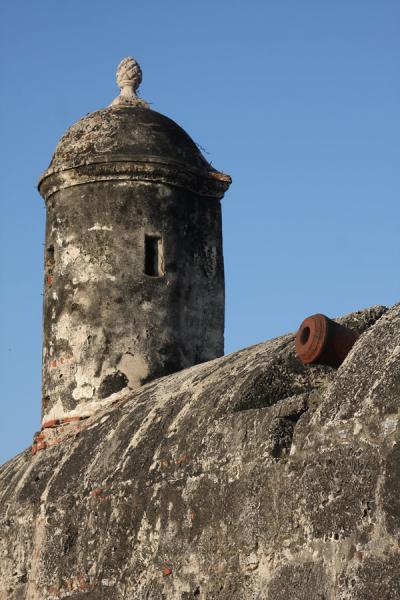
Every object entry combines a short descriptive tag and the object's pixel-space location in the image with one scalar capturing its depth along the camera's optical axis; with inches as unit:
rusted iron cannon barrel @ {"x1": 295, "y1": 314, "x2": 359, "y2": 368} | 427.2
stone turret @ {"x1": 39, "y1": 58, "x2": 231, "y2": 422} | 679.1
